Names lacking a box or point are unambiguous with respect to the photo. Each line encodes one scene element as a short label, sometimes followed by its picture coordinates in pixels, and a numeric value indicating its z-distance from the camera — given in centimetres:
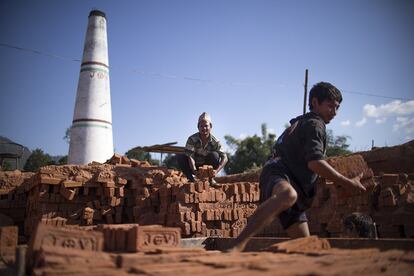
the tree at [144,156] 3639
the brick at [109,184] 661
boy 261
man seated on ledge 674
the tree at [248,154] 3130
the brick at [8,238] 238
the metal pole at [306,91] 1577
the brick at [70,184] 630
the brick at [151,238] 227
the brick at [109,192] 663
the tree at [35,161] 2720
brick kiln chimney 1125
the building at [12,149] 1302
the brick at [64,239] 194
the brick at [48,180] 617
